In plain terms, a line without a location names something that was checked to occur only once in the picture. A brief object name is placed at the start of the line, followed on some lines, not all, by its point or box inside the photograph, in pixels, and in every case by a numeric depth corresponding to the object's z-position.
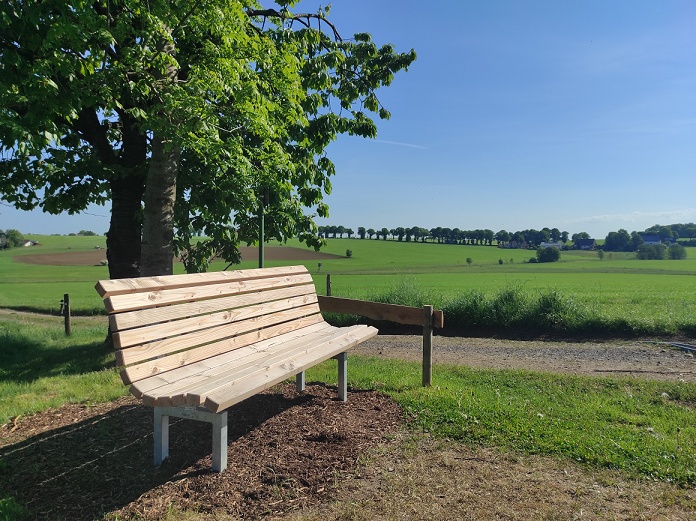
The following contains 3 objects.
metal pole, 7.02
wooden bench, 2.85
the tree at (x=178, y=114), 4.95
